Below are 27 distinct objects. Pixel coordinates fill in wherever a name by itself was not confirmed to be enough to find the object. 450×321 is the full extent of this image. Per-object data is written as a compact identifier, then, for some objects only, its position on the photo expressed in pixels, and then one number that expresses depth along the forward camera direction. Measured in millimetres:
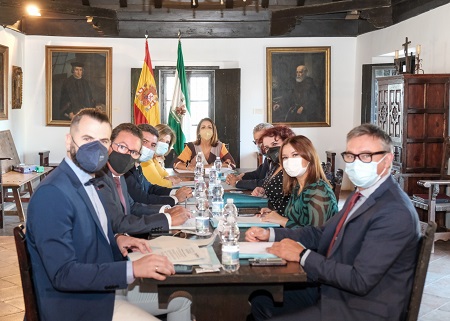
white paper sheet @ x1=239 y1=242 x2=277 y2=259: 3289
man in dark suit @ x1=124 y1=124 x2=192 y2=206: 5640
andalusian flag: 12016
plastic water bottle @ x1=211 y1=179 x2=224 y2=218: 4704
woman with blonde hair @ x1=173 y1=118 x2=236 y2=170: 8945
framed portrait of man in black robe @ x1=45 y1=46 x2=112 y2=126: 12984
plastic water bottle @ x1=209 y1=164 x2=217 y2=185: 6328
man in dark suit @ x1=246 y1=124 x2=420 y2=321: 2910
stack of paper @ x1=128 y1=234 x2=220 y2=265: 3174
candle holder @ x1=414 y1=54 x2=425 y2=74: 9617
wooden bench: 9323
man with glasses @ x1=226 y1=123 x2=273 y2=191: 6715
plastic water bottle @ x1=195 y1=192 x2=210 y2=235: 3982
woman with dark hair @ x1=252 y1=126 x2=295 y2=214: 5406
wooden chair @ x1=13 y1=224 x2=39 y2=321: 2842
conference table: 2994
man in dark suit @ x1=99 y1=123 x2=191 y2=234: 4055
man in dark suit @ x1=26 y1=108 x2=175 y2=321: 2783
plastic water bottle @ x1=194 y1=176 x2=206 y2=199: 4934
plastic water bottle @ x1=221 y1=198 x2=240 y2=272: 3094
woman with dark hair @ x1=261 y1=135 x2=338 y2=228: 4109
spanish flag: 12008
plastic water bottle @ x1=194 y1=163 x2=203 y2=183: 6598
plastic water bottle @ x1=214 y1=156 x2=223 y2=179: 7782
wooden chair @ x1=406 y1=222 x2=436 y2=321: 2873
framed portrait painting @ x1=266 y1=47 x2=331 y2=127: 13227
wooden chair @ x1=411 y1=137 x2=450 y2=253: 7734
